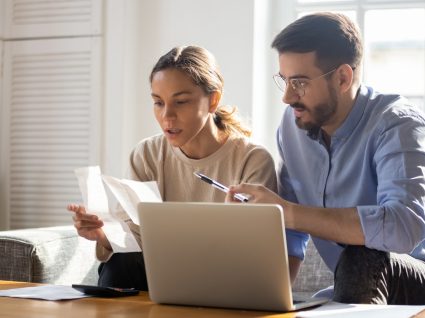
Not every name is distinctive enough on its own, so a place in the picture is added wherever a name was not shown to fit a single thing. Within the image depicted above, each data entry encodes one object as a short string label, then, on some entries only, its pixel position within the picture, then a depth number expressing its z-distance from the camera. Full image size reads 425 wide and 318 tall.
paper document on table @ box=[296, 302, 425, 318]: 2.41
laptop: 2.45
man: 2.77
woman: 3.24
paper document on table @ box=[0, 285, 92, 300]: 2.67
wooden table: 2.46
